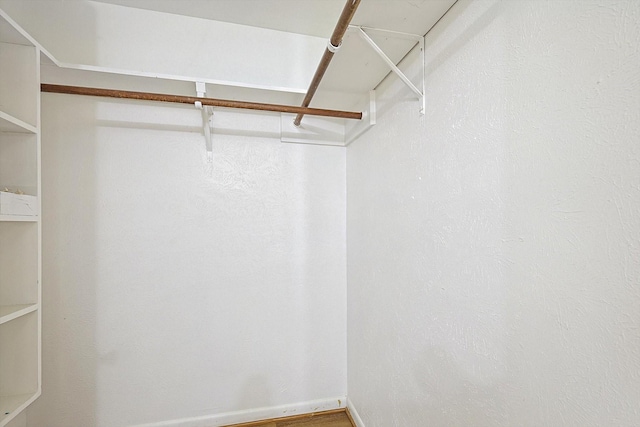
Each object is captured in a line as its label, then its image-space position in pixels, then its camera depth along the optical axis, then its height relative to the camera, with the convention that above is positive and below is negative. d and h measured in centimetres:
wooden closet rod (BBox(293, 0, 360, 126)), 84 +60
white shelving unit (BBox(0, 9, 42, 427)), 115 -9
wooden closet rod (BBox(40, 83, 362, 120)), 127 +55
